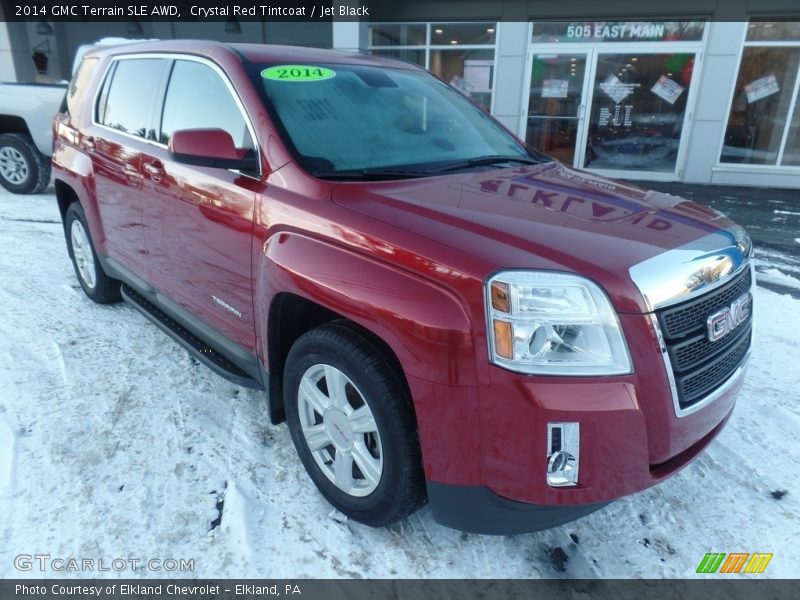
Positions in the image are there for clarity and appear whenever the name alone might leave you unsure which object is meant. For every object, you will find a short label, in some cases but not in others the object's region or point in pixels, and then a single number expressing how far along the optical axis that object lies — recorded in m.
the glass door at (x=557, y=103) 10.63
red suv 1.68
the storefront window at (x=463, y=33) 10.84
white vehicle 7.82
